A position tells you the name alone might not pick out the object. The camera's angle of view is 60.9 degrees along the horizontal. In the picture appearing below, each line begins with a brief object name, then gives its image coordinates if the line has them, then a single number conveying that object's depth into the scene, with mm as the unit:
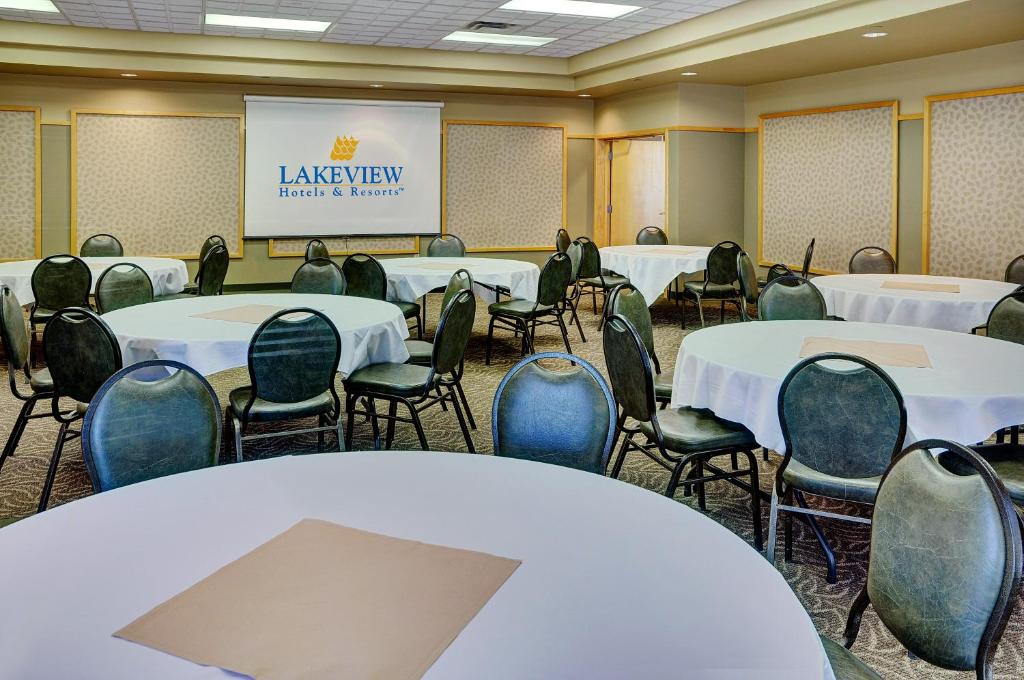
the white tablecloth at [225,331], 4121
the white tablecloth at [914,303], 5715
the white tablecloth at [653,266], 8844
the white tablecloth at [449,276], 7379
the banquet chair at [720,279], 8680
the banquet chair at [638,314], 4340
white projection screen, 11148
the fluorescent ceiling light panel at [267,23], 8859
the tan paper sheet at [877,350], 3555
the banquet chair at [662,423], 3518
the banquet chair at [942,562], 1614
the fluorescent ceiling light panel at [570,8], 8062
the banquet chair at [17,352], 4250
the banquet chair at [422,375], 4474
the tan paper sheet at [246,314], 4647
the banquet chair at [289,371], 3912
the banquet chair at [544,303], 7168
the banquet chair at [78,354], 3840
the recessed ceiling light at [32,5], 8047
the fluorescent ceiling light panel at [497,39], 9664
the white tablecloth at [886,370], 3049
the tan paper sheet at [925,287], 6229
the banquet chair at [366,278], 7051
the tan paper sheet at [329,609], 1328
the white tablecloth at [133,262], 6824
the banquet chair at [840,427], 2918
